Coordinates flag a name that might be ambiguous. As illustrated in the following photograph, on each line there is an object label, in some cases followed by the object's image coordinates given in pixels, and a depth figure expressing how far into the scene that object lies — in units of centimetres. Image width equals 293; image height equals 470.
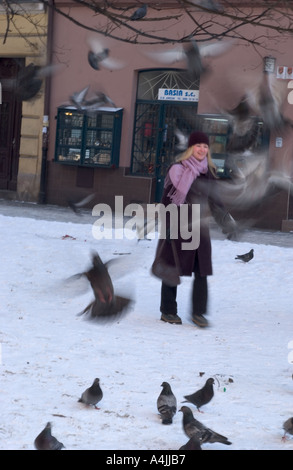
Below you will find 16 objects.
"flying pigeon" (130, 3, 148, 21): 1209
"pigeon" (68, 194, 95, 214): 2635
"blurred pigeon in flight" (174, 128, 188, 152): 2637
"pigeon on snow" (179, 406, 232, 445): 659
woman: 1150
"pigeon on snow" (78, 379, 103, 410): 766
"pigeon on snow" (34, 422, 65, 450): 639
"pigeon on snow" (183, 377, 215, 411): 779
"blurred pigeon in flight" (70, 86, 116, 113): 2677
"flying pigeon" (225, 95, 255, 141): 2460
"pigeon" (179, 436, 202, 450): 634
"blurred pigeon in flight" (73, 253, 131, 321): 1209
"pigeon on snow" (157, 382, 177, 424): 738
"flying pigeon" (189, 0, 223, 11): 1344
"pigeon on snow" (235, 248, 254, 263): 1598
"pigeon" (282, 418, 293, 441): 701
